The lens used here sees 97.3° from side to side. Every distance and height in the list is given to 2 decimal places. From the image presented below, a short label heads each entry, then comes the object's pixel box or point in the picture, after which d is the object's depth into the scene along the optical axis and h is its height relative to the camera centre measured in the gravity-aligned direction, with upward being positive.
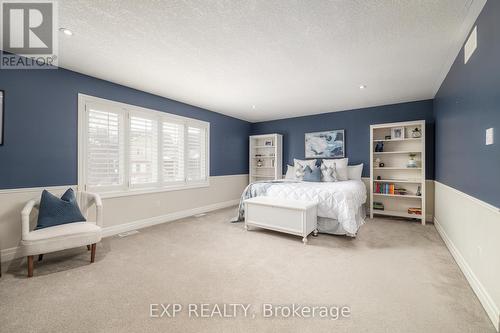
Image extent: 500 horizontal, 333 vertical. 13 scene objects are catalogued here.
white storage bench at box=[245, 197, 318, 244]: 3.22 -0.75
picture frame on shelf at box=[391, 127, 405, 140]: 4.61 +0.74
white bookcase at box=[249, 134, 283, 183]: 6.21 +0.28
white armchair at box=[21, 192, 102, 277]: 2.21 -0.74
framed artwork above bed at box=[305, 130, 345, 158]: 5.43 +0.60
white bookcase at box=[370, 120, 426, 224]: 4.38 -0.03
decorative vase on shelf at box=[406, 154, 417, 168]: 4.42 +0.12
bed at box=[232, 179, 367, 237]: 3.31 -0.51
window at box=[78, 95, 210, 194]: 3.34 +0.32
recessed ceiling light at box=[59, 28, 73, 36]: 2.21 +1.37
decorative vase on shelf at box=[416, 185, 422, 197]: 4.41 -0.48
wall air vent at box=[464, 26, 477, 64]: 2.03 +1.19
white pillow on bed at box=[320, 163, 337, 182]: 4.78 -0.15
